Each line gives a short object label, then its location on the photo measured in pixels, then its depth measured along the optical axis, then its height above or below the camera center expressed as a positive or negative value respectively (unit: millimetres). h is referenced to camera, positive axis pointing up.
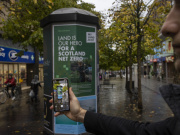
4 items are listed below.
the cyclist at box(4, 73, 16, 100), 12616 -904
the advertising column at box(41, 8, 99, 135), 4418 +366
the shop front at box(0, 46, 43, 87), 17750 +671
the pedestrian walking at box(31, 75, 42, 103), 12356 -1103
